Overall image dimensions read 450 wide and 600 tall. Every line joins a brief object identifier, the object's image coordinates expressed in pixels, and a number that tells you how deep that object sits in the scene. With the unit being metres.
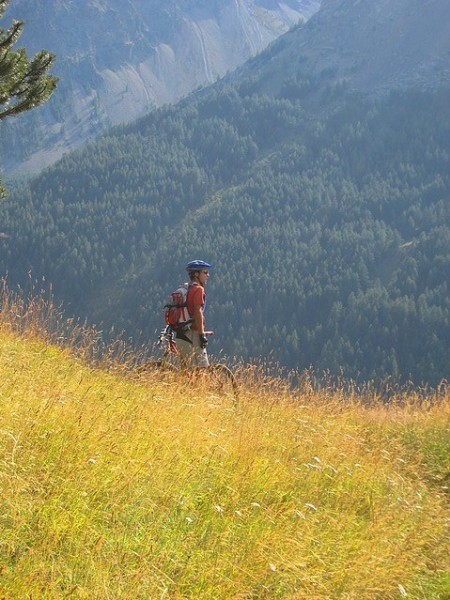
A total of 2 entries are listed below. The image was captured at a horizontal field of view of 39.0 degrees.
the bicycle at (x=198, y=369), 8.12
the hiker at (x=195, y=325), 9.50
